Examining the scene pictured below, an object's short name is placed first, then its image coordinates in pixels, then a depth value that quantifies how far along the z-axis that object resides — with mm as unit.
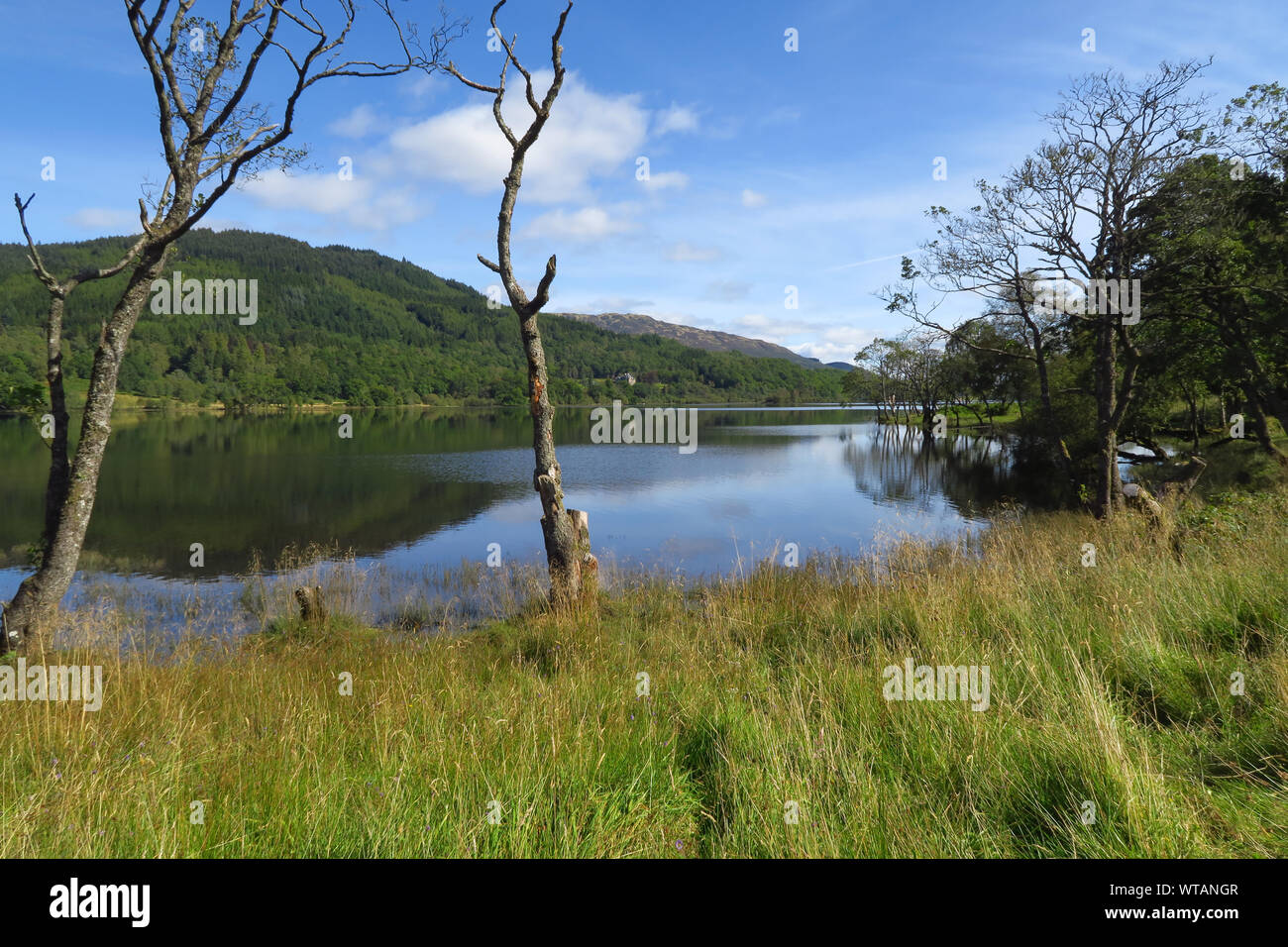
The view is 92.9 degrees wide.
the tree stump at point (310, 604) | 9453
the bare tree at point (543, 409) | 9016
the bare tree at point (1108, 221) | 12367
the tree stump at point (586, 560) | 9203
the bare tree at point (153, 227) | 6254
